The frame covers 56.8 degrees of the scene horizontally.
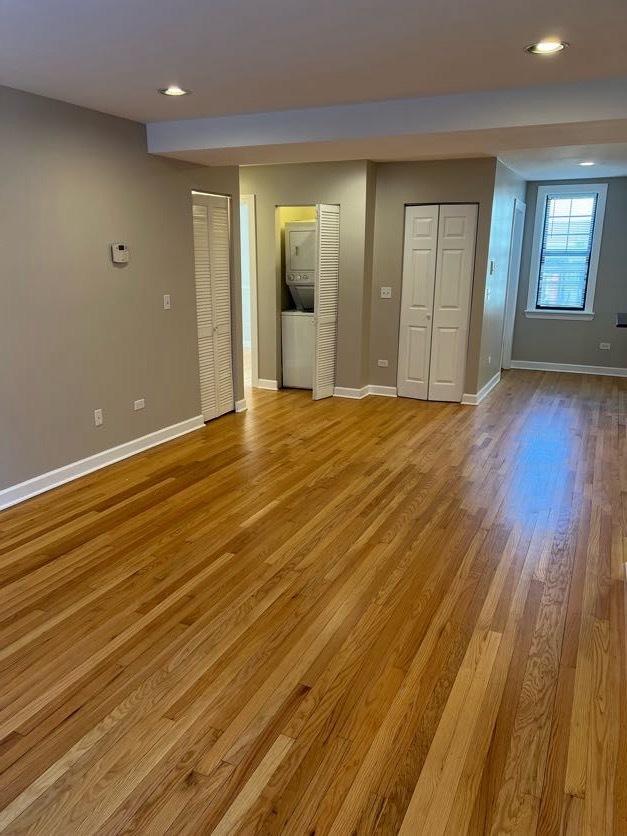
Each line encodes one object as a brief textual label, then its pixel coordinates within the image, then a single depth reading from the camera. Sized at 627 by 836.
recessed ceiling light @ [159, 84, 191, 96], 3.35
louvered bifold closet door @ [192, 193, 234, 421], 5.22
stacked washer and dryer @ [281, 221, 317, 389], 6.53
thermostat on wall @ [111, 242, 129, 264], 4.21
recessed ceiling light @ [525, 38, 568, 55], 2.58
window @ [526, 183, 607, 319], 7.82
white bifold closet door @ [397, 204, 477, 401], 6.08
